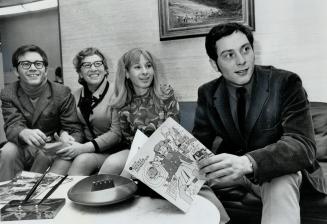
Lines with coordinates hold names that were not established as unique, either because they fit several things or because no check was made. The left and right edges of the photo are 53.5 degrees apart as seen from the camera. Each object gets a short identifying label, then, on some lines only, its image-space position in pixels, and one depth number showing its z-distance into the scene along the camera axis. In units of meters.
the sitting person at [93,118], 2.06
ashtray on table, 1.12
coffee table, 1.04
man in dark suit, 1.22
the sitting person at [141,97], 2.00
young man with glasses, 2.20
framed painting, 2.14
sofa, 1.47
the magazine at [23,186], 1.32
